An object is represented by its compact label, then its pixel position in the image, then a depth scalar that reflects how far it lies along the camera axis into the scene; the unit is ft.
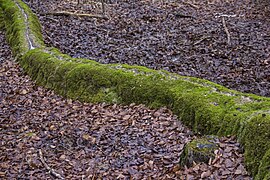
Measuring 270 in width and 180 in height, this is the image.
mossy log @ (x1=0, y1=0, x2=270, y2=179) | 15.19
